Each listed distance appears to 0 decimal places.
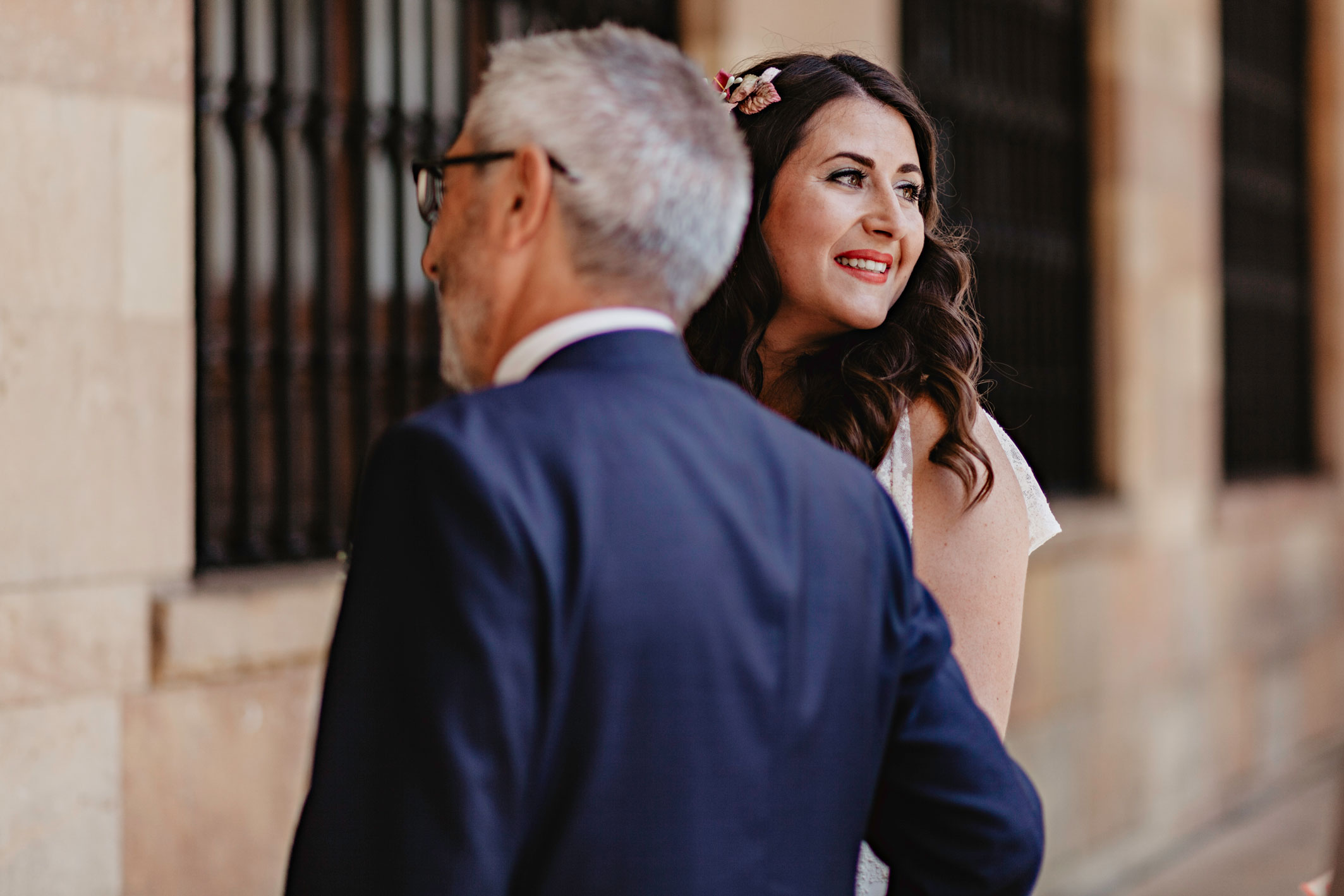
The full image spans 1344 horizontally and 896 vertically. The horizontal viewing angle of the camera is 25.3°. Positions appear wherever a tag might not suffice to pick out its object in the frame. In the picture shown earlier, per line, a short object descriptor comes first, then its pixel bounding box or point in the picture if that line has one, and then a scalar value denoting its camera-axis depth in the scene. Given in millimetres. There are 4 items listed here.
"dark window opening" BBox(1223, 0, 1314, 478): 8133
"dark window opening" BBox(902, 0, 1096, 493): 6008
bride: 2597
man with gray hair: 2110
